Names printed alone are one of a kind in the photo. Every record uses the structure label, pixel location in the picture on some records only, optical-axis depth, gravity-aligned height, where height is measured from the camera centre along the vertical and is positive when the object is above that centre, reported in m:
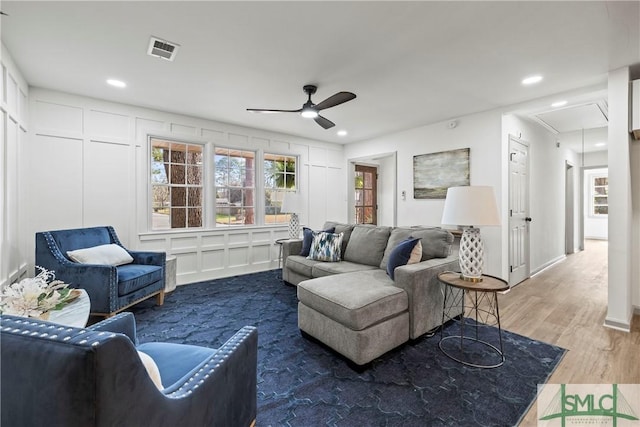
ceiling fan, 2.77 +1.10
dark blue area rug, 1.65 -1.18
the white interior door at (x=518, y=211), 4.04 -0.03
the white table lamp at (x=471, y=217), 2.19 -0.06
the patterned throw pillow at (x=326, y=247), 3.65 -0.49
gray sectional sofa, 2.09 -0.74
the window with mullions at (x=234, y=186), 4.74 +0.40
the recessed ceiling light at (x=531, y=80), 2.99 +1.39
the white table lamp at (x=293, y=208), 4.89 +0.03
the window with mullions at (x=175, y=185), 4.18 +0.38
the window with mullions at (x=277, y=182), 5.27 +0.52
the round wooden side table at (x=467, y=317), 2.16 -1.15
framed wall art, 4.29 +0.59
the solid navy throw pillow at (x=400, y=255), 2.64 -0.43
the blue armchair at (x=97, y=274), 2.75 -0.67
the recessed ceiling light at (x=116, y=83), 3.14 +1.42
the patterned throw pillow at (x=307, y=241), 4.00 -0.44
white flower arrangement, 1.36 -0.45
